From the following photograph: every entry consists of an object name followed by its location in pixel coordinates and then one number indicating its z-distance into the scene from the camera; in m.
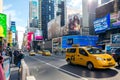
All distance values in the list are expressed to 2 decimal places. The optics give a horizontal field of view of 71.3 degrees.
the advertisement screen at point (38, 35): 63.09
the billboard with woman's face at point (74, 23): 35.34
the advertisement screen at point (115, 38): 21.10
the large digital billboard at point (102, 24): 23.50
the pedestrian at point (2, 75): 1.33
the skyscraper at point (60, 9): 60.98
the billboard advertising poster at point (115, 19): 21.60
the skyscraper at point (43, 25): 74.41
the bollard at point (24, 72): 3.53
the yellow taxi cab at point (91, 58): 5.84
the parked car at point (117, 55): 7.18
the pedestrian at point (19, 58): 7.87
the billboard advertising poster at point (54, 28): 46.06
